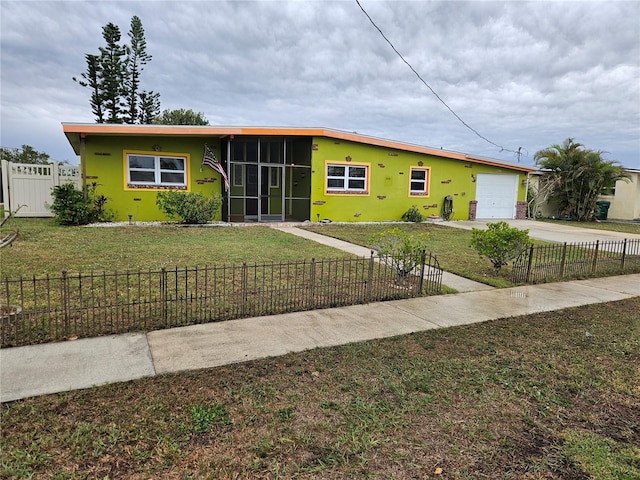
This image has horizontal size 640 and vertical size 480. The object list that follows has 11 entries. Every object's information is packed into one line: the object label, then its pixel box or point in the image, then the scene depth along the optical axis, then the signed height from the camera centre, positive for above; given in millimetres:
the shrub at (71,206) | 13047 -637
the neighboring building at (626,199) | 24328 +310
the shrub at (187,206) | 13789 -527
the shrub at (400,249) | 6422 -825
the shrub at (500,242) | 7473 -783
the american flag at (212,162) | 14719 +1039
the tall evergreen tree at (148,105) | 32781 +6873
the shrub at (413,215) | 17641 -776
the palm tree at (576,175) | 21516 +1507
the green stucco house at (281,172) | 14367 +888
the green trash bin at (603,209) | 23656 -307
